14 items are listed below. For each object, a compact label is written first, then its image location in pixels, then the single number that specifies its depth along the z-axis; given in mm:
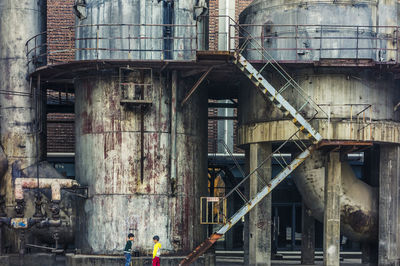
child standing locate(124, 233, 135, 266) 22938
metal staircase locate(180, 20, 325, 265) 24297
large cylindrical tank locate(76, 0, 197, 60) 25625
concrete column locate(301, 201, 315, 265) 29078
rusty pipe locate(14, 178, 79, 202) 25703
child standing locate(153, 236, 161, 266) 22281
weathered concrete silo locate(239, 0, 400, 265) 24953
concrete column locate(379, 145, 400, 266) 25484
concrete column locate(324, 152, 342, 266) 24531
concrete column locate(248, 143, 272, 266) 25625
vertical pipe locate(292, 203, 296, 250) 36062
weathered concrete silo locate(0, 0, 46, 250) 27719
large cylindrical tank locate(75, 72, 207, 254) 25578
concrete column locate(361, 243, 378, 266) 27405
